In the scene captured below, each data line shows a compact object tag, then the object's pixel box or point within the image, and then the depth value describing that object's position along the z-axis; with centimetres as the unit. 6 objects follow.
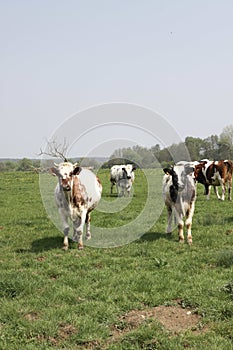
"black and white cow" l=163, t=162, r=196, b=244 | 1141
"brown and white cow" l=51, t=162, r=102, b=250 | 1065
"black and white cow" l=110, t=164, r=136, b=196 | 2394
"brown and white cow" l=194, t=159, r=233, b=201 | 2159
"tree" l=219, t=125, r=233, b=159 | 8325
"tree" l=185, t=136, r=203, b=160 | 8261
